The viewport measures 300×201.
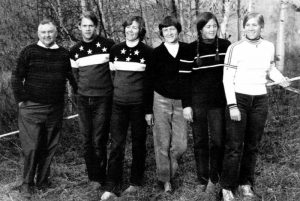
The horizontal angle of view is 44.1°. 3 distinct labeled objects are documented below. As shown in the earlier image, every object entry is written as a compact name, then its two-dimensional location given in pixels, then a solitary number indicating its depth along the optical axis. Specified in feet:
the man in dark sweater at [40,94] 13.98
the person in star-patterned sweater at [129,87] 13.16
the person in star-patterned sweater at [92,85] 13.62
